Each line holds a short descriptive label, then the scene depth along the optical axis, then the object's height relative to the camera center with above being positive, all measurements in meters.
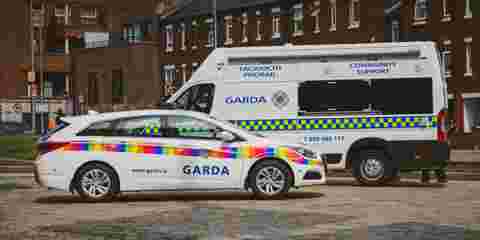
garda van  20.53 +0.31
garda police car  17.39 -0.65
